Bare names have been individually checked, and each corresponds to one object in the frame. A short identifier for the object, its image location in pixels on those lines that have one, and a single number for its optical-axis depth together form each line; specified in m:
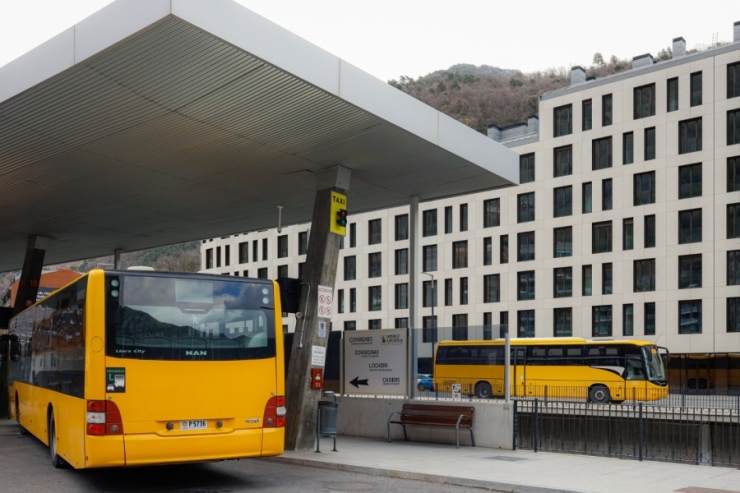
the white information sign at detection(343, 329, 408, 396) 18.14
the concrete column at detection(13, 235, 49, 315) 26.77
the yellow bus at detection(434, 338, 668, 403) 37.84
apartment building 56.50
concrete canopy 11.78
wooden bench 16.98
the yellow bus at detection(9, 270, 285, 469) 10.68
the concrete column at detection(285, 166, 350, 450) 16.47
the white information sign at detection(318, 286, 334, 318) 16.88
